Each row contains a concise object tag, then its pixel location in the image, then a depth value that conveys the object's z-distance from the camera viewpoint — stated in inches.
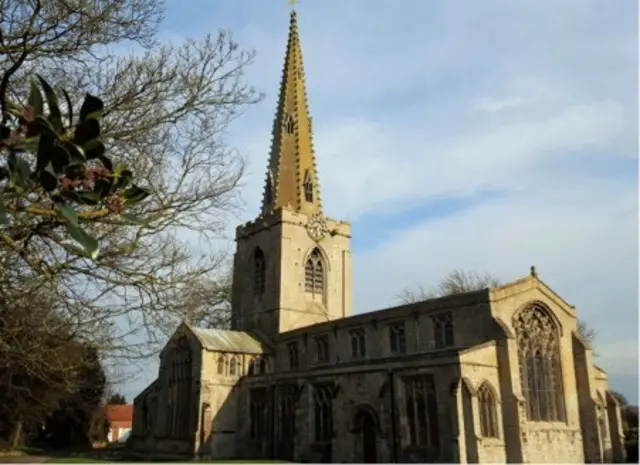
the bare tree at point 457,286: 1898.4
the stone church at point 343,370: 927.0
